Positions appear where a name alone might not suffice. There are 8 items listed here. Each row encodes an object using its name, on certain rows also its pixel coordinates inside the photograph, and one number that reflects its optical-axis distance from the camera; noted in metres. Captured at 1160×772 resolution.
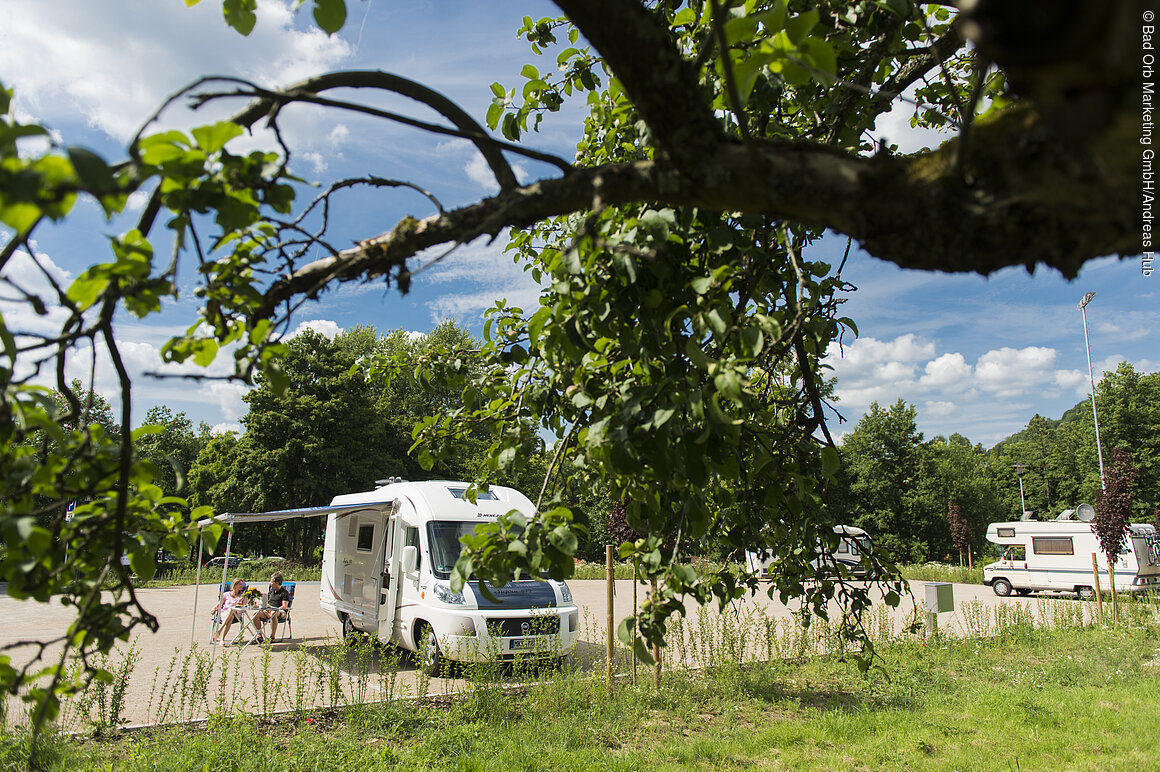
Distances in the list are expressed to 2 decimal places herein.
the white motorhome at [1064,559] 17.56
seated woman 10.58
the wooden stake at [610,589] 6.73
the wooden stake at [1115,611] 11.31
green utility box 9.40
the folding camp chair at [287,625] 11.51
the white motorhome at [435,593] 7.91
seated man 10.92
